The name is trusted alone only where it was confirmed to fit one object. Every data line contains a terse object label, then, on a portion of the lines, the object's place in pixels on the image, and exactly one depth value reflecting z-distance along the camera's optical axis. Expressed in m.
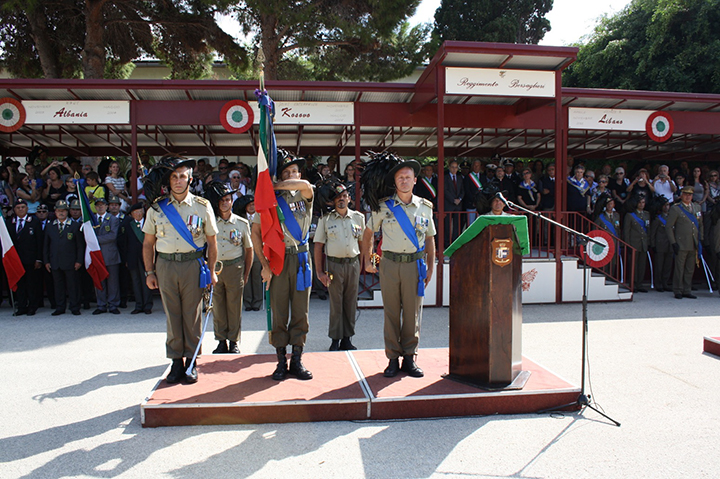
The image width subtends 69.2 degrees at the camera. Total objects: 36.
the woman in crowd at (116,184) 9.72
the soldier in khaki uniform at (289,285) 4.45
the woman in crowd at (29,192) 9.55
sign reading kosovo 9.55
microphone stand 3.86
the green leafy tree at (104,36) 13.59
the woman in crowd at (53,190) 9.76
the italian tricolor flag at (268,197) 4.24
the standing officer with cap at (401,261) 4.43
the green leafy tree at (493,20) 20.41
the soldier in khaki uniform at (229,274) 5.74
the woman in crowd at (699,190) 11.46
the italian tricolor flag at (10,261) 8.37
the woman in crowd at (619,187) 11.09
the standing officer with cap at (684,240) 9.94
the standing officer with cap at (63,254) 8.49
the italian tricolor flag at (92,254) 8.43
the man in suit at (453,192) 10.27
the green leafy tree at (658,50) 16.25
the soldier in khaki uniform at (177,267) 4.35
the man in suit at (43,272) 8.81
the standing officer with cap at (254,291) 8.67
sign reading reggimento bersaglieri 8.49
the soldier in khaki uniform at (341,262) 6.11
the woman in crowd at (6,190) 9.73
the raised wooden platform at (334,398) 3.76
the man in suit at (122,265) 8.85
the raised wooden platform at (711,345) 5.79
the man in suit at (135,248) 8.59
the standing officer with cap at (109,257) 8.56
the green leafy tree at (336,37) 13.26
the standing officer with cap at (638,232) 10.55
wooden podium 4.03
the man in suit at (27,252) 8.53
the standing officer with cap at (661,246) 10.61
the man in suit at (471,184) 10.63
